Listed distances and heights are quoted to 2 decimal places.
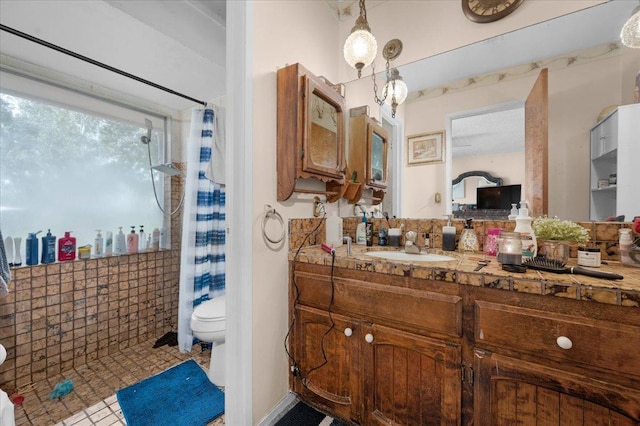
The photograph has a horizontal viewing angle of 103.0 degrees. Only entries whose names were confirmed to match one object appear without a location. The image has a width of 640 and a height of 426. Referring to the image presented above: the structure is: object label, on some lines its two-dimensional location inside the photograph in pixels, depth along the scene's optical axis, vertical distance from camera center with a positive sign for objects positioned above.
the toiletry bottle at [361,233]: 1.71 -0.15
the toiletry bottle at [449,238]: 1.42 -0.15
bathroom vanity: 0.75 -0.49
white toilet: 1.62 -0.76
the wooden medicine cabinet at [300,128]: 1.30 +0.45
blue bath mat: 1.40 -1.14
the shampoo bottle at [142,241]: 2.35 -0.27
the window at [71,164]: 1.79 +0.39
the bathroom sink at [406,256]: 1.29 -0.24
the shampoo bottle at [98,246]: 2.07 -0.28
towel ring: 1.29 -0.02
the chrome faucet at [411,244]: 1.41 -0.19
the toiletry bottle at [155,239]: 2.42 -0.27
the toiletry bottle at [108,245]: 2.12 -0.28
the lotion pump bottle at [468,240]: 1.38 -0.16
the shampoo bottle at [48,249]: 1.80 -0.26
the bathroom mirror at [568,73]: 1.14 +0.67
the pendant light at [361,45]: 1.36 +0.92
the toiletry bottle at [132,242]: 2.25 -0.27
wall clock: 1.34 +1.10
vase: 1.05 -0.16
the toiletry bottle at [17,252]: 1.71 -0.27
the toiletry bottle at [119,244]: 2.19 -0.28
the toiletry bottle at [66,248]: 1.87 -0.27
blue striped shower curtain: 2.08 -0.05
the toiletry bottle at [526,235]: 1.05 -0.10
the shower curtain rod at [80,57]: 1.30 +0.94
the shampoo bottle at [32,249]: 1.73 -0.26
